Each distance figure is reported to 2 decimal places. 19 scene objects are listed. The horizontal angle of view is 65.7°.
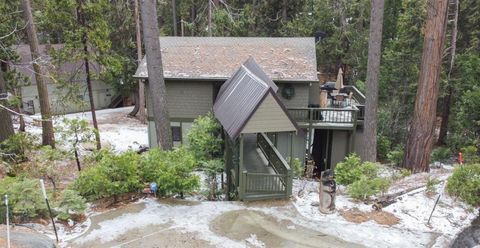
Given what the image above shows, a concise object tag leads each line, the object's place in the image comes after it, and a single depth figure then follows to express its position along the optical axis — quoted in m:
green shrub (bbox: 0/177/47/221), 7.64
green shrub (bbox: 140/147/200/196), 9.23
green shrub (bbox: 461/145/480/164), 14.44
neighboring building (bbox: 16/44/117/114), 29.47
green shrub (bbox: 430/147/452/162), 19.33
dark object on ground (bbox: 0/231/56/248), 6.32
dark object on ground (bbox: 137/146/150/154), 18.56
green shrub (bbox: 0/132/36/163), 12.38
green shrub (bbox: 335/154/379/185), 9.96
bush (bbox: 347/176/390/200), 9.30
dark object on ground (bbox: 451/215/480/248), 7.73
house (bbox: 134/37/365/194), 16.44
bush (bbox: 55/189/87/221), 7.98
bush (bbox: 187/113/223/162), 11.47
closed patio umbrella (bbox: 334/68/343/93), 18.73
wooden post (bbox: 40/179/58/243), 7.25
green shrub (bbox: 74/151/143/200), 8.81
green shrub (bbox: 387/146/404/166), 16.41
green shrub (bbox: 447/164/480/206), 9.12
